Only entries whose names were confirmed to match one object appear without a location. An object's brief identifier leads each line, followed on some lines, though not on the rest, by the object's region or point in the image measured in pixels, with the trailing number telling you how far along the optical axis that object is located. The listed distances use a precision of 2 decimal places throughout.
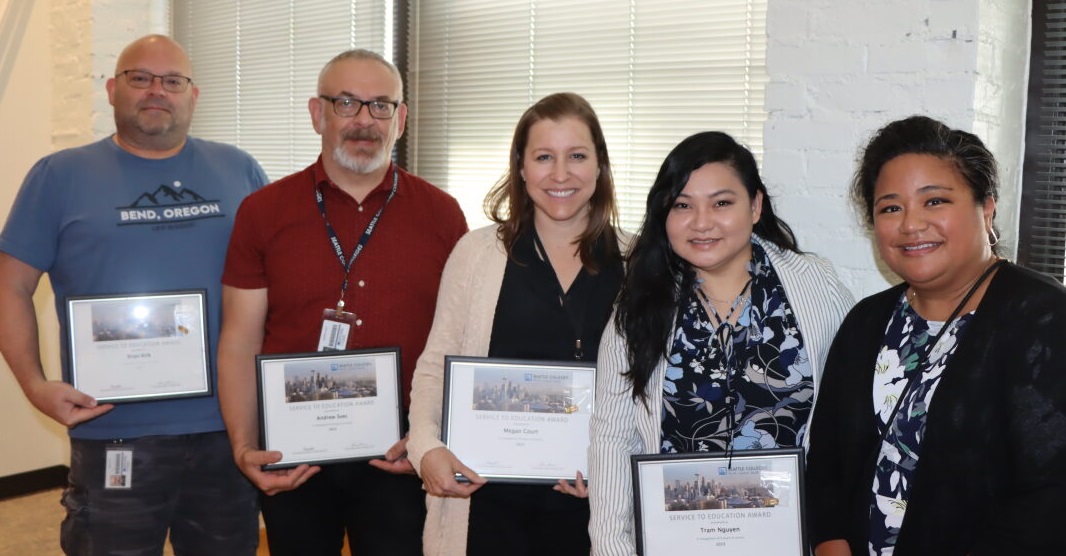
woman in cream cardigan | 2.29
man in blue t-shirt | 2.73
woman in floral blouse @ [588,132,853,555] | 2.02
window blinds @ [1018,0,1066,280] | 2.59
